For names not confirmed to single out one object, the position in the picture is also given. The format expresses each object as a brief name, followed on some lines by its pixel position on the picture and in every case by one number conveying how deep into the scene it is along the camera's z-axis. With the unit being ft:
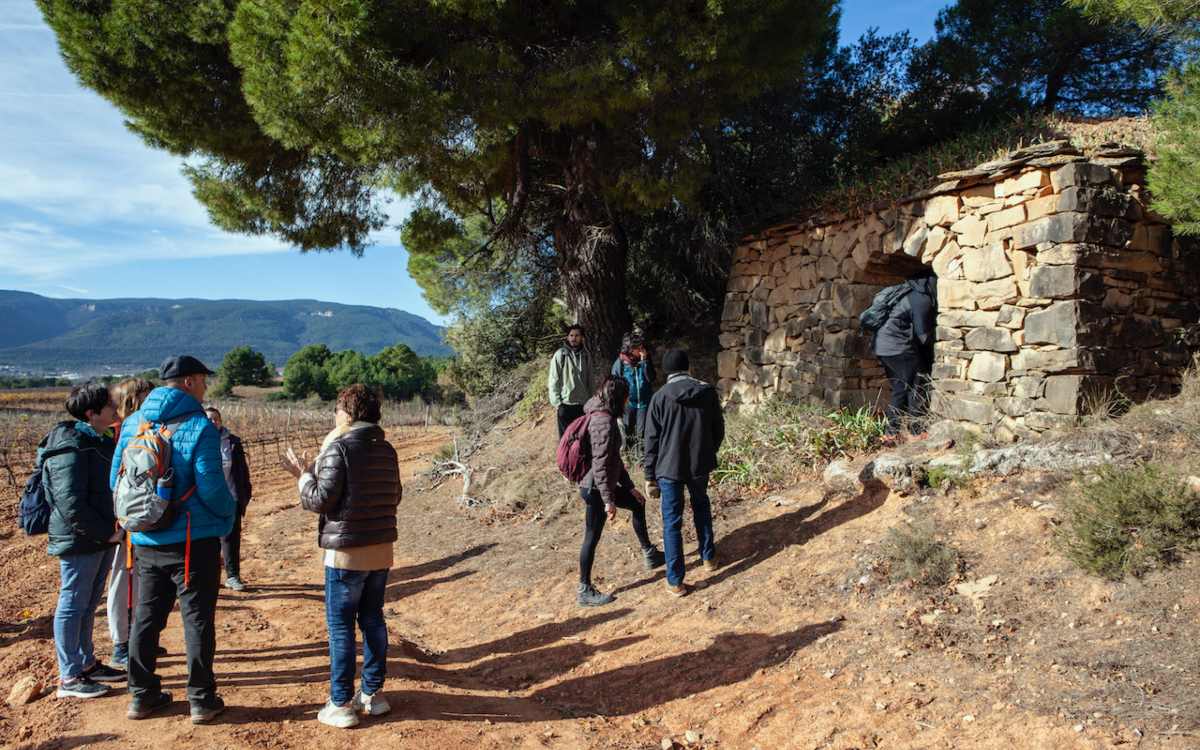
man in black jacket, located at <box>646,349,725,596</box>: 16.97
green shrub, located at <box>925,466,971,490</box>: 17.08
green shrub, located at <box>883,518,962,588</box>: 14.53
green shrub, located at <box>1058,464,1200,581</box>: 12.59
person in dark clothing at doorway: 22.80
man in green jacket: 25.54
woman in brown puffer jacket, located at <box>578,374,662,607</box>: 17.04
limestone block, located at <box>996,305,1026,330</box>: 20.03
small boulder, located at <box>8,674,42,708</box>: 12.93
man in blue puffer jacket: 11.78
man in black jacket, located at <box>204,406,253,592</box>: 20.12
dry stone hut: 18.89
